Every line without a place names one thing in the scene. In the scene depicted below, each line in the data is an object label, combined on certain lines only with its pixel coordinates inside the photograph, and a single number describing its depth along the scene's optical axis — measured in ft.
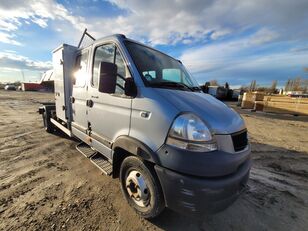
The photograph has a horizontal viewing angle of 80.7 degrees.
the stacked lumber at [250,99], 59.72
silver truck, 6.31
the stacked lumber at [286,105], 47.07
